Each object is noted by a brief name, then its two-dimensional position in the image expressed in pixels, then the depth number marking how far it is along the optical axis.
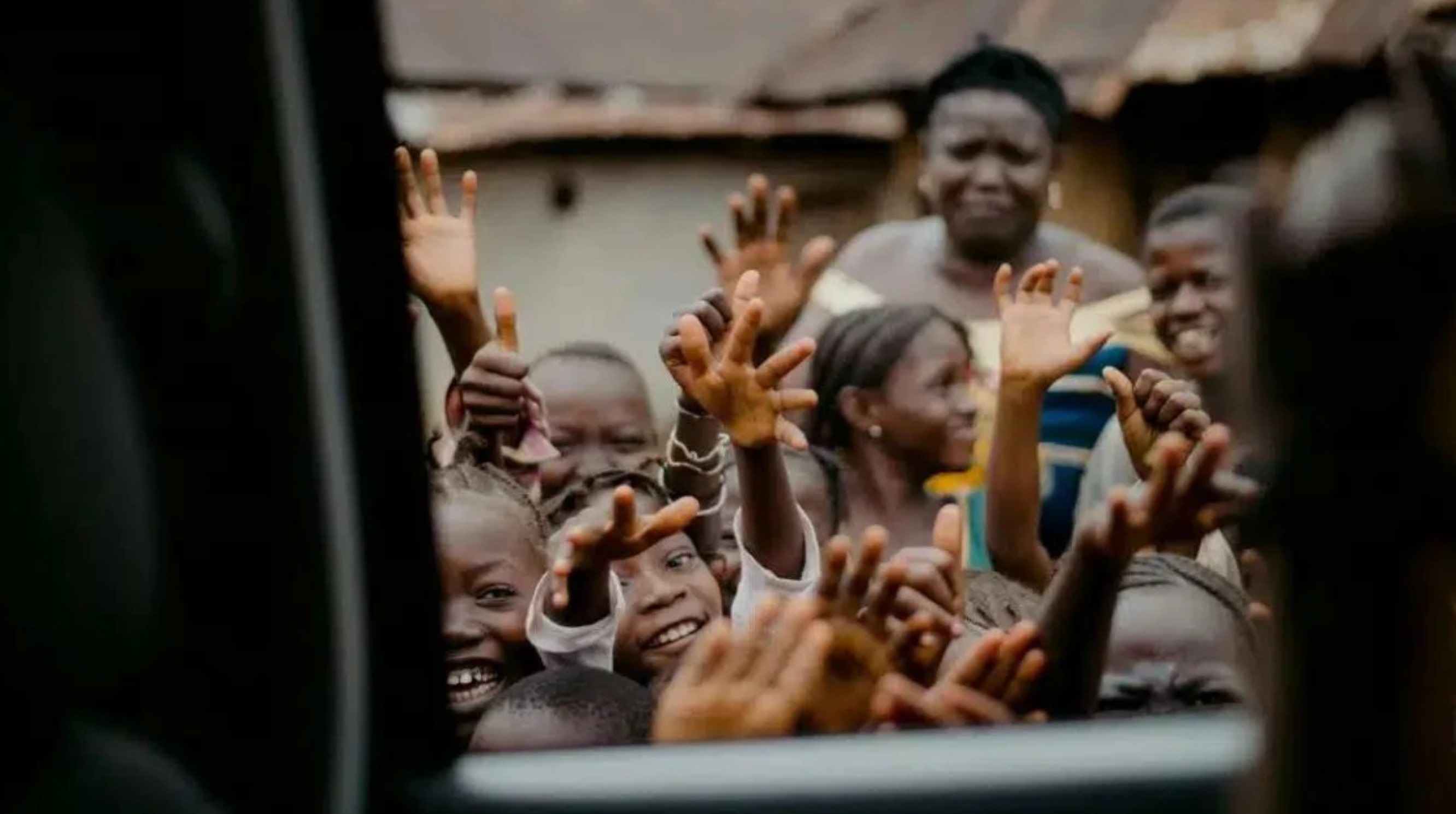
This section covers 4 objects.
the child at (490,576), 2.07
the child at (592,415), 2.63
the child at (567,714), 1.80
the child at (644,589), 2.11
